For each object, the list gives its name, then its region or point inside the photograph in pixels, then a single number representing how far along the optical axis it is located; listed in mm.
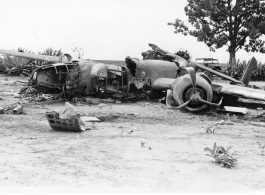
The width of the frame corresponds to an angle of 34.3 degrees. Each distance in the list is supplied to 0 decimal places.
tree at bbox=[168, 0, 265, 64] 38312
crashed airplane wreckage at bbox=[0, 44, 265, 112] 13609
